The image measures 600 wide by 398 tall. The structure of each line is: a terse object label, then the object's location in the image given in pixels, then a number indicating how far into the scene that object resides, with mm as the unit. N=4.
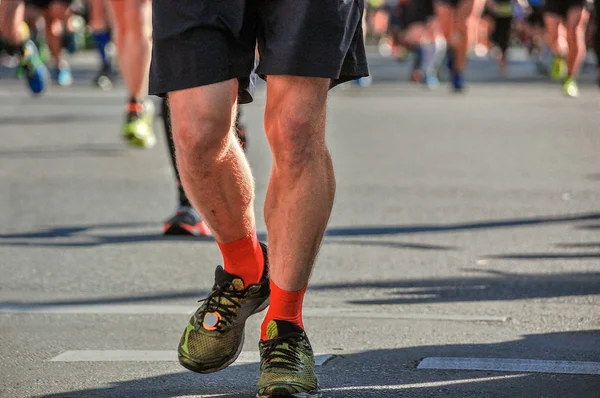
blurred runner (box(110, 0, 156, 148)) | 14461
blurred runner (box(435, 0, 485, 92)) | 33656
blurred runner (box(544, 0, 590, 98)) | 30391
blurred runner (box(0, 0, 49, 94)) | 18047
